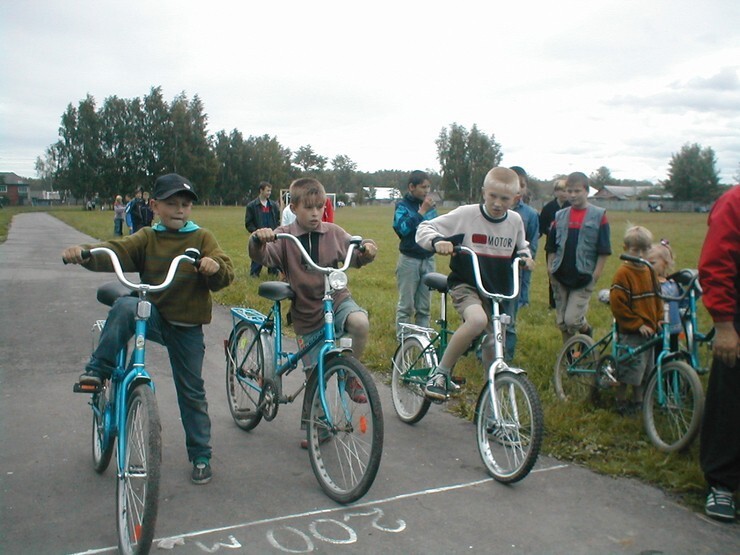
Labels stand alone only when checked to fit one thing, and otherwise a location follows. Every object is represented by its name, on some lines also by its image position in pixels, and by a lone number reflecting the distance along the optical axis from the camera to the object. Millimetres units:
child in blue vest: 6645
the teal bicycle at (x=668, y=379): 4727
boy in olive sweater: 4297
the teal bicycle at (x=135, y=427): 3326
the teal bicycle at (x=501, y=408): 4246
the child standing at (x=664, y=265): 5980
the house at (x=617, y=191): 125062
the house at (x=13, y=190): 147375
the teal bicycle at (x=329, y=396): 4027
